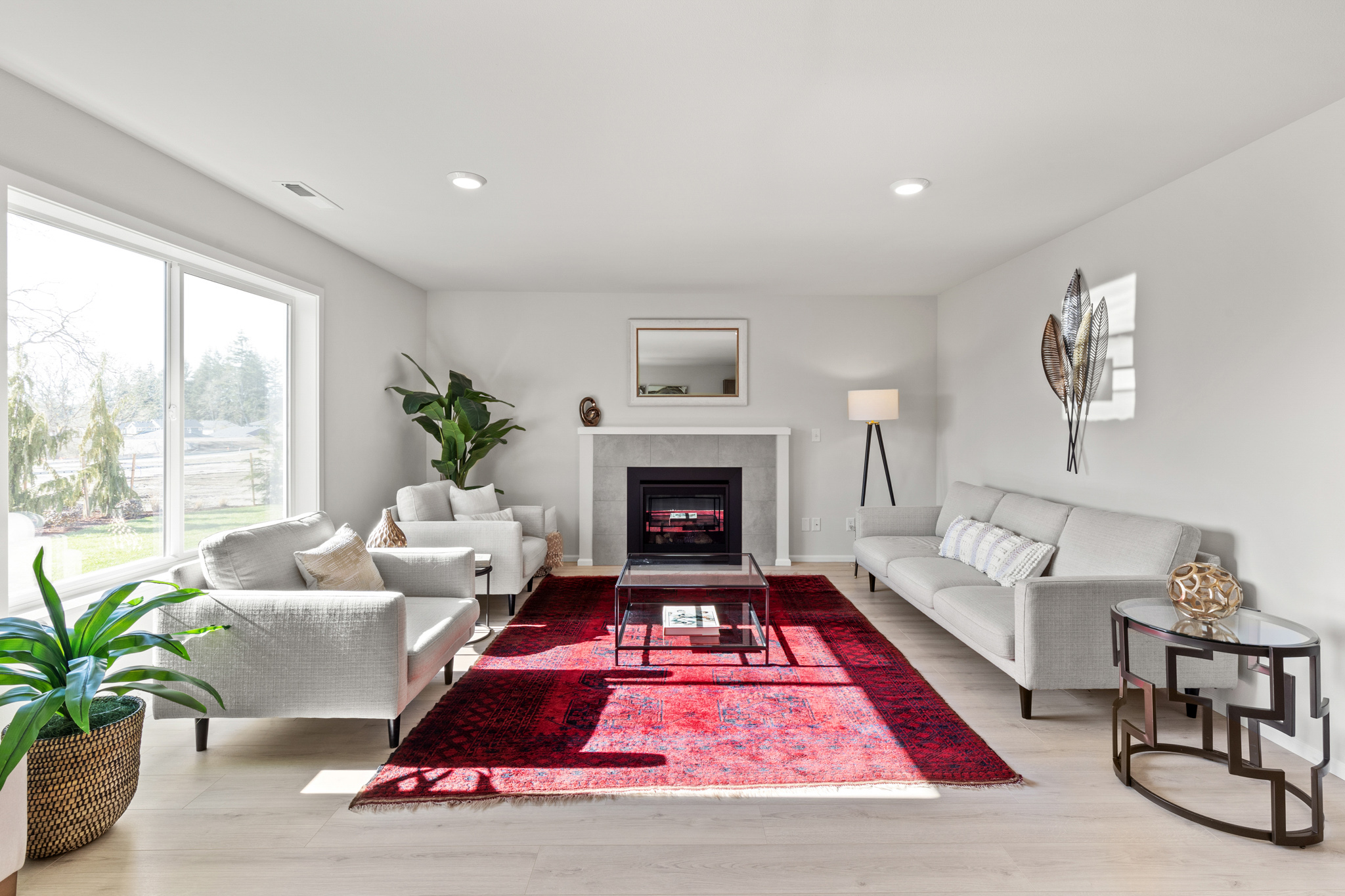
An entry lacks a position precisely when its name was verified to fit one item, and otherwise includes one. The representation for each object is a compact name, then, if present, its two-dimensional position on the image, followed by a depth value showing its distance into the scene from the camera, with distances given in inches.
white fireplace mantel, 225.9
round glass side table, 76.3
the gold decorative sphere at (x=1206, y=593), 84.9
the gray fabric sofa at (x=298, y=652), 93.6
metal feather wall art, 142.8
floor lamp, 207.3
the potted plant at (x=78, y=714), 70.2
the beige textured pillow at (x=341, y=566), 108.4
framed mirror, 229.8
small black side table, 151.4
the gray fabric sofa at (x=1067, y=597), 103.9
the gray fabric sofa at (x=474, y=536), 163.8
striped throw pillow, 135.0
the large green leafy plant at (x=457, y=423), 199.6
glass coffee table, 136.5
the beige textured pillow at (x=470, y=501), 185.8
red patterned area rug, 89.1
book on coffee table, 133.0
